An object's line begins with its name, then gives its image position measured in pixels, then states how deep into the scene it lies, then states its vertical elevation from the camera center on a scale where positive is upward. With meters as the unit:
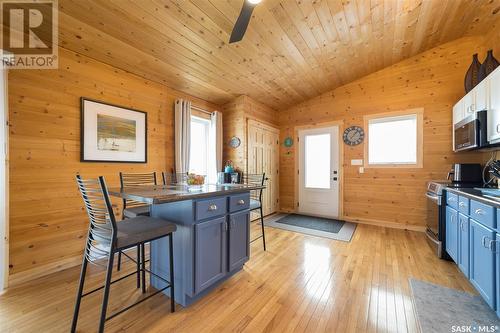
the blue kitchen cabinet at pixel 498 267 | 1.42 -0.71
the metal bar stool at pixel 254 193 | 2.72 -0.45
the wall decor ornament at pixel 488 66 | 2.48 +1.22
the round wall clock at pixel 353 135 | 4.16 +0.62
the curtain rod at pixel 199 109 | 3.74 +1.06
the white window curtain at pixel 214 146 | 3.98 +0.39
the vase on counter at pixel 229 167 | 3.87 -0.02
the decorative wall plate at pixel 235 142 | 4.05 +0.48
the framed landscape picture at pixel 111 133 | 2.46 +0.43
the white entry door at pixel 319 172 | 4.45 -0.14
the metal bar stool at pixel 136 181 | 2.09 -0.18
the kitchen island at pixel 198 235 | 1.64 -0.60
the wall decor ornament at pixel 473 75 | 2.74 +1.23
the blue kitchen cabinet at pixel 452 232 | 2.16 -0.74
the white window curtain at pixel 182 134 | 3.33 +0.53
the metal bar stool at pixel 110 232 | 1.26 -0.45
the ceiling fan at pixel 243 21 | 1.43 +1.10
